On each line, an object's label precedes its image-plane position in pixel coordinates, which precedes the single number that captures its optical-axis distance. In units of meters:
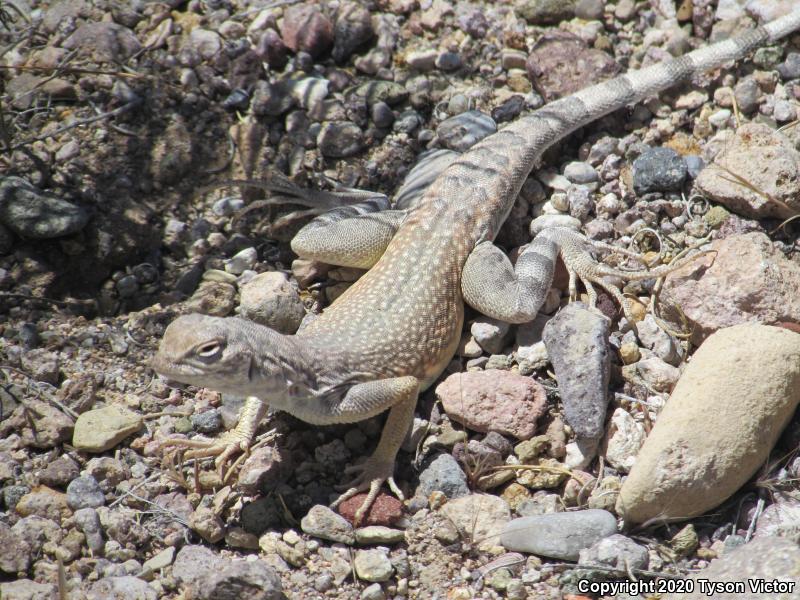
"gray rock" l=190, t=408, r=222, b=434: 9.21
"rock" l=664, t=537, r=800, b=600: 6.07
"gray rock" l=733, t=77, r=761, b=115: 10.49
